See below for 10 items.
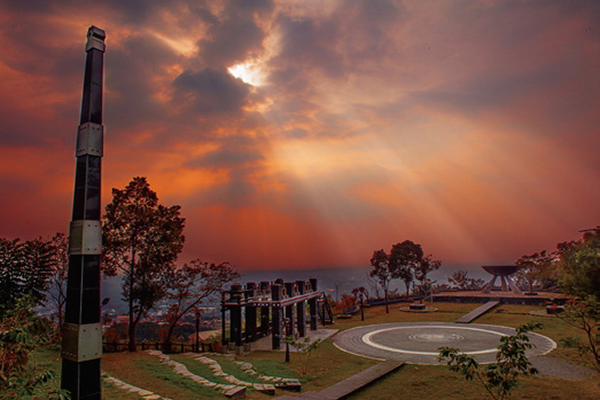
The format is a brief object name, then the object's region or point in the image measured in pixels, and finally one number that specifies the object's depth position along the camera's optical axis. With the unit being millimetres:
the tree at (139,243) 22234
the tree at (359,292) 39931
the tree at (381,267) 53216
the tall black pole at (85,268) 6258
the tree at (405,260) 52688
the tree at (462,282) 60219
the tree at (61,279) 24109
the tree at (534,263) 40156
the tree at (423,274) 53312
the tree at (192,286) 24984
